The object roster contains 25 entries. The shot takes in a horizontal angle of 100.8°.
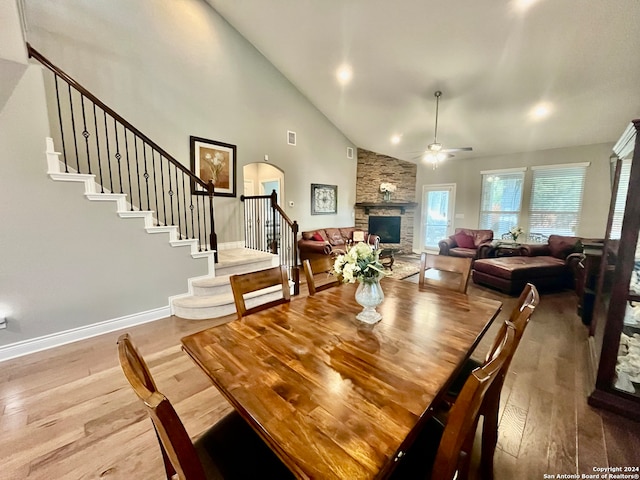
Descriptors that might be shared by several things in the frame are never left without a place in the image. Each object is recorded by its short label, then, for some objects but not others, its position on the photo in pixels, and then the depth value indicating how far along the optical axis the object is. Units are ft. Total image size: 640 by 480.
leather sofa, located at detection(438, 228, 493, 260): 19.29
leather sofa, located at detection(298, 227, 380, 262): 18.31
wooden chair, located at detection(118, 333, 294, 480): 1.99
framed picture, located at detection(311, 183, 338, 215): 21.31
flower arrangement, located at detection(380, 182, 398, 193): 25.09
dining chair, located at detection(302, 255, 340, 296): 6.26
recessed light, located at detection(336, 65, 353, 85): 15.24
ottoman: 13.57
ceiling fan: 13.98
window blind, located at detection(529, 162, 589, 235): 17.84
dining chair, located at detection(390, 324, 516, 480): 2.18
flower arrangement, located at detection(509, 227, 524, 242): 18.22
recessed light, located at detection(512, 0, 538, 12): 9.35
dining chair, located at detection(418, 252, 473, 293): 6.47
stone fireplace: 25.40
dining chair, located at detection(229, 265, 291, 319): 5.12
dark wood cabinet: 5.54
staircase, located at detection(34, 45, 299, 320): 9.81
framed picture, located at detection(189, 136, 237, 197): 14.51
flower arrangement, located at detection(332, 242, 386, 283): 4.60
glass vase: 4.74
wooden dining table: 2.29
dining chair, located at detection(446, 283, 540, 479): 3.63
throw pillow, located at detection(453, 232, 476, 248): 20.21
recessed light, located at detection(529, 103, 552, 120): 14.37
